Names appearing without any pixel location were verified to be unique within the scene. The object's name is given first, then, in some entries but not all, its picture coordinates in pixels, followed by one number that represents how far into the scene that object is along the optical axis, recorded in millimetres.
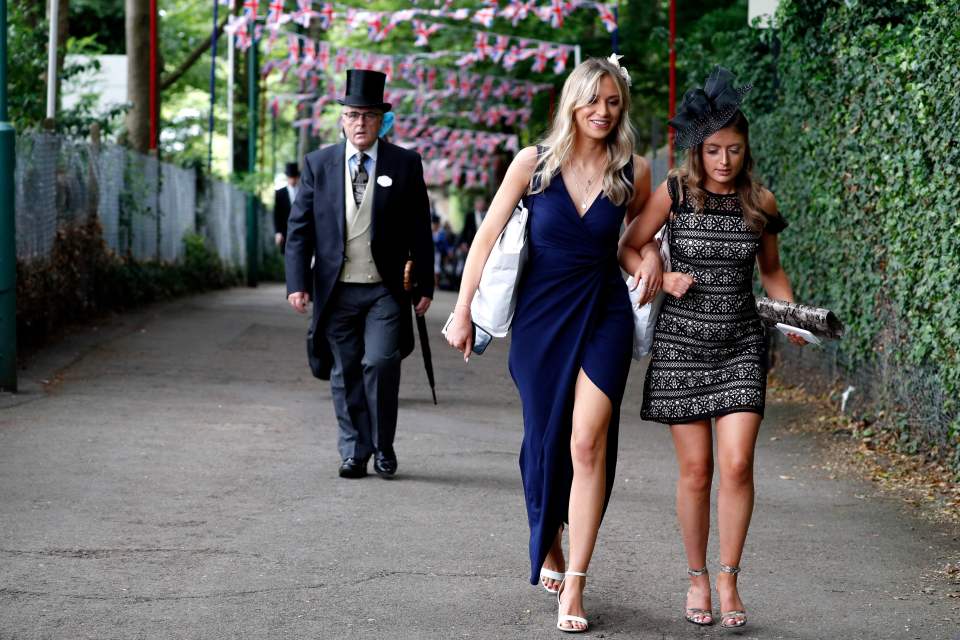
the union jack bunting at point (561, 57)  24406
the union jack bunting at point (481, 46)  25891
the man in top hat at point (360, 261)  8039
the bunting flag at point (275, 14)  20562
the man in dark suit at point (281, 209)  16172
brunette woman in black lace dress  5172
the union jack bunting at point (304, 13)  20469
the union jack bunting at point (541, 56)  23638
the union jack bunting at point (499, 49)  24719
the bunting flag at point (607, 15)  20078
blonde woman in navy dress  5227
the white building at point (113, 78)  40238
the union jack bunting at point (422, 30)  20922
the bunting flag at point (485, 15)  19205
